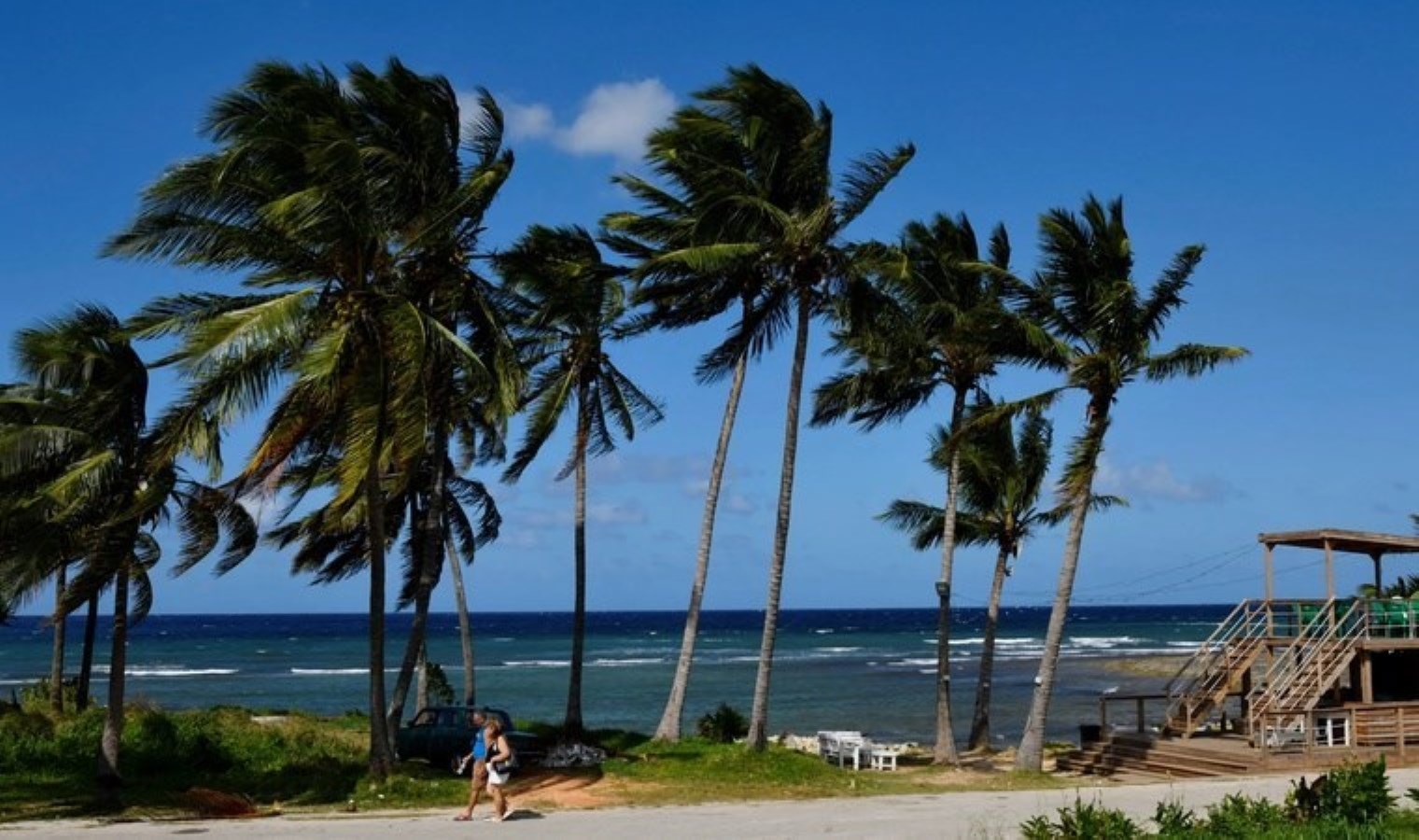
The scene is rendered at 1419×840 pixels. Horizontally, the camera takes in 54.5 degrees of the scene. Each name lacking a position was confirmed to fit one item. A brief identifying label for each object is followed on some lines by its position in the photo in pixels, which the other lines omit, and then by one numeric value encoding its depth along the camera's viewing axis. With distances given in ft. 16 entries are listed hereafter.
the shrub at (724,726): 93.66
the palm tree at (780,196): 80.64
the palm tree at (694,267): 81.05
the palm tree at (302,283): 60.34
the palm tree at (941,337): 84.69
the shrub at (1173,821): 45.54
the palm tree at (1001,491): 104.06
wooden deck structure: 83.56
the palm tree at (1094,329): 83.30
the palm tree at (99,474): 63.67
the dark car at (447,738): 80.94
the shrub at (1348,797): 46.78
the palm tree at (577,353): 80.64
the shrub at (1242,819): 44.32
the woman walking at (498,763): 60.08
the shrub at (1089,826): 42.47
